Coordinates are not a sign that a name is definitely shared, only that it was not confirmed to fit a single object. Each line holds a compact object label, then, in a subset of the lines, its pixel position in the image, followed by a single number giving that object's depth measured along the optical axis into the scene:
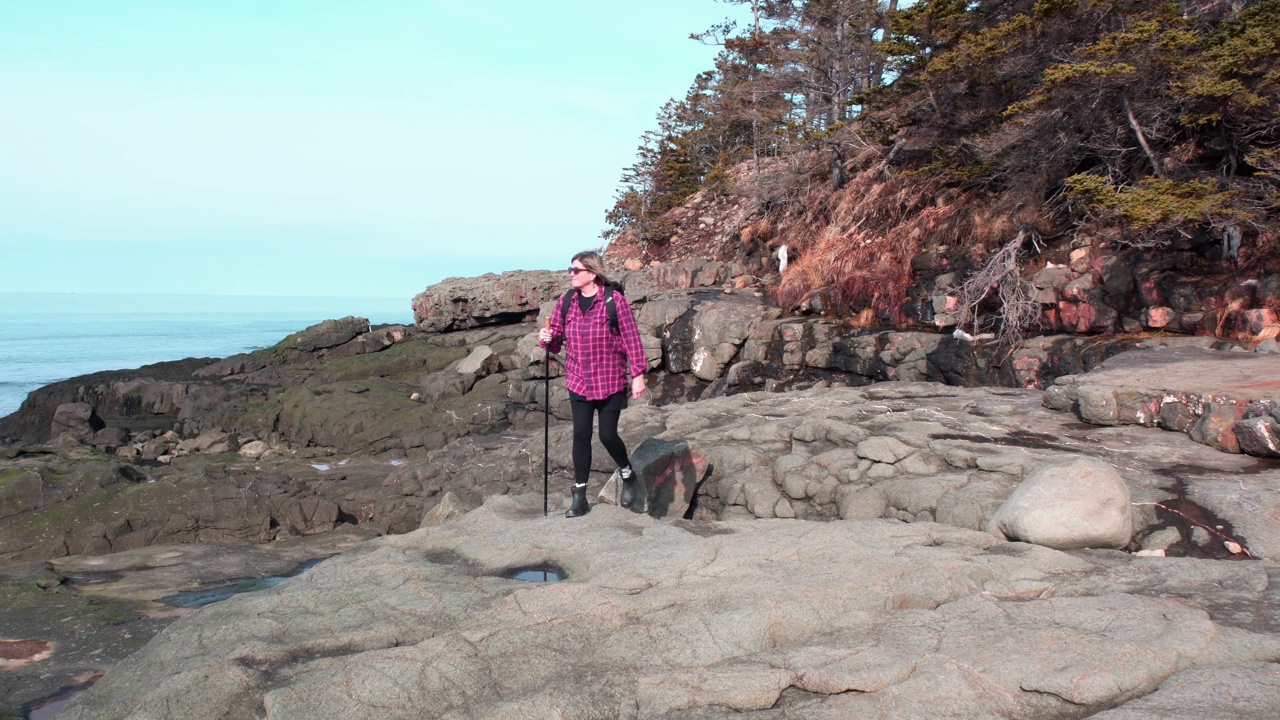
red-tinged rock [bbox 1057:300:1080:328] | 12.90
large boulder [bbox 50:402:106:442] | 20.98
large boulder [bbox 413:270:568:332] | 26.58
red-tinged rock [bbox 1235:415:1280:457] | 6.93
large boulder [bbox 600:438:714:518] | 7.94
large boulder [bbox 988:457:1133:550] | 5.52
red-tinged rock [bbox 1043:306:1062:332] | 13.15
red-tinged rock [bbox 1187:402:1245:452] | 7.29
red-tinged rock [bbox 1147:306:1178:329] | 11.74
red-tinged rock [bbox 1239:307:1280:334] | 10.47
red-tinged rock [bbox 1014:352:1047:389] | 12.59
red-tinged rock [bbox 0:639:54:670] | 6.41
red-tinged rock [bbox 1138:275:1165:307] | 11.96
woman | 6.60
